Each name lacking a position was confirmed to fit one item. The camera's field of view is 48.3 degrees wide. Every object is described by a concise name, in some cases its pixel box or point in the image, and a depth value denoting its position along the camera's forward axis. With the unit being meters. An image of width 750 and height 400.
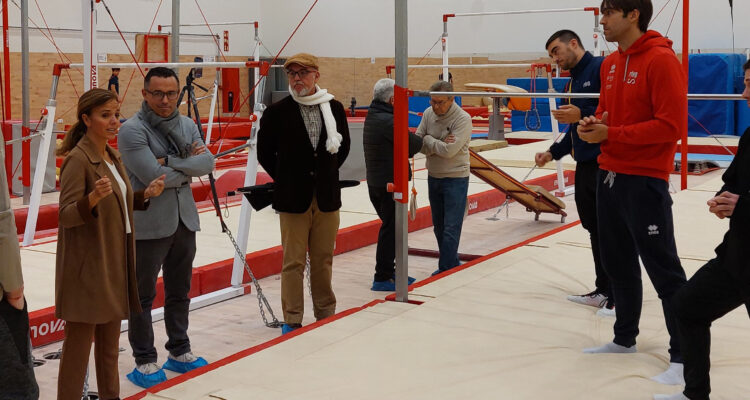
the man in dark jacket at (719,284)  2.59
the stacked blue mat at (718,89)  13.41
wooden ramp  7.38
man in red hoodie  3.01
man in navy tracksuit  4.20
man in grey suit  3.81
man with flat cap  4.34
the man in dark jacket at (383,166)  5.65
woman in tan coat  3.10
